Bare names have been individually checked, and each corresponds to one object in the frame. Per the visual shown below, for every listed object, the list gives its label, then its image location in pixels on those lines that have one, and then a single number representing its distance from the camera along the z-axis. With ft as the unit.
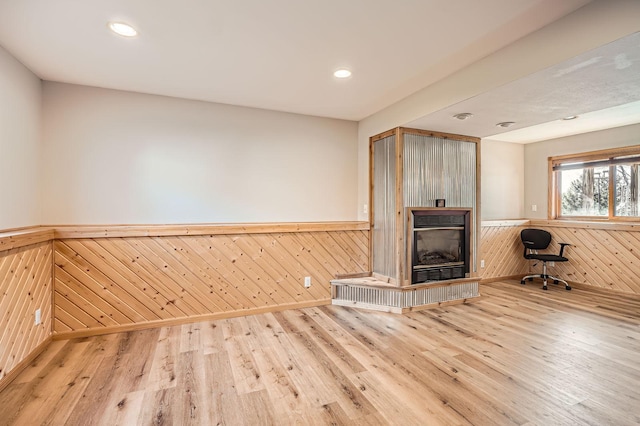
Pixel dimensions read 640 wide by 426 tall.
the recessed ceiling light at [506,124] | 11.70
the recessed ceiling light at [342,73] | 9.39
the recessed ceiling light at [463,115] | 10.55
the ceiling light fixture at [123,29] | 7.08
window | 14.76
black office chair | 15.74
